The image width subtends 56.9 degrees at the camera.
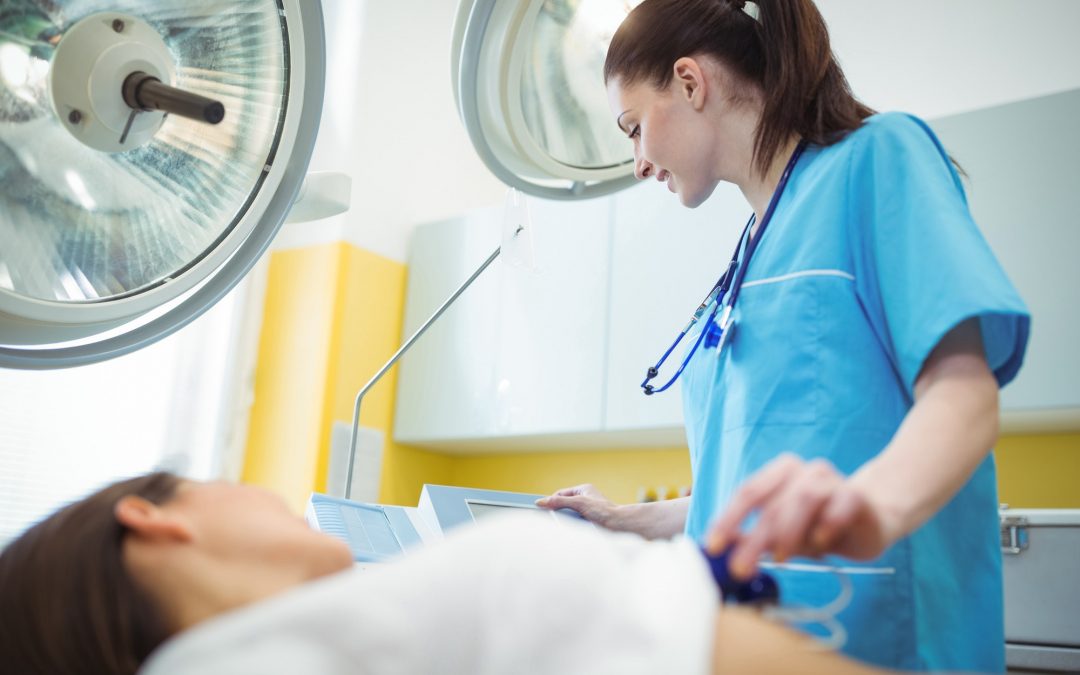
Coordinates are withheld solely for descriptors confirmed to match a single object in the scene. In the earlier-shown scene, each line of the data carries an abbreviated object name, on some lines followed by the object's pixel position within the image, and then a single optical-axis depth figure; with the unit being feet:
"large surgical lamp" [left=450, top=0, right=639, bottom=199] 3.76
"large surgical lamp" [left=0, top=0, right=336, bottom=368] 2.77
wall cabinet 7.50
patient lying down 1.80
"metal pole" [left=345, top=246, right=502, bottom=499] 5.76
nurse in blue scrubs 2.56
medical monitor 4.46
